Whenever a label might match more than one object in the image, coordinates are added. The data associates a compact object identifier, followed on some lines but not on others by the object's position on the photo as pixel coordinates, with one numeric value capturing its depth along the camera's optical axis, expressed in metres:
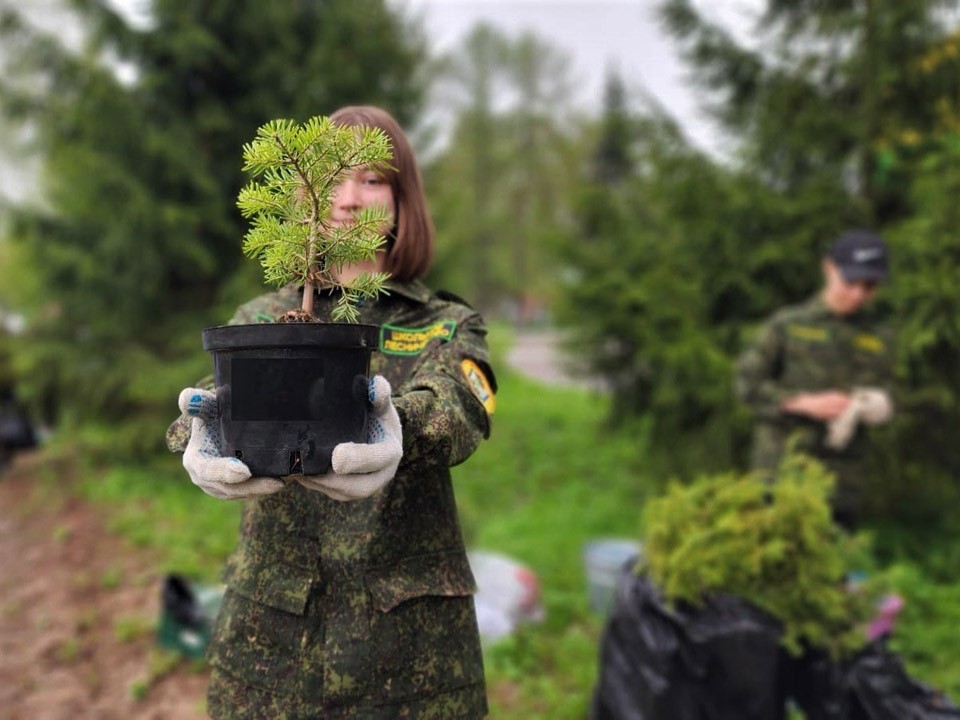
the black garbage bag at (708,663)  2.41
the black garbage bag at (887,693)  2.36
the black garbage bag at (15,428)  7.92
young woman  1.38
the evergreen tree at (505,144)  21.78
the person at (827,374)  3.28
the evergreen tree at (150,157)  6.29
